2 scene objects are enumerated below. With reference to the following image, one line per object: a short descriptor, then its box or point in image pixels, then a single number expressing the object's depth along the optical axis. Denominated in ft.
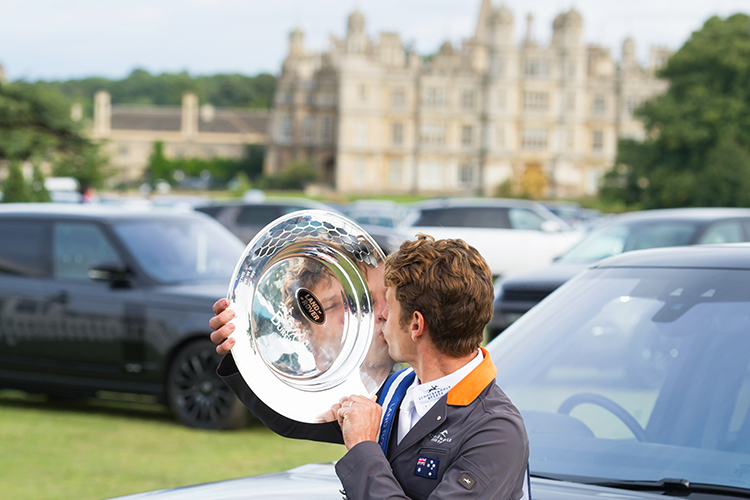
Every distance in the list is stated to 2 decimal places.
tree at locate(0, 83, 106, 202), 121.60
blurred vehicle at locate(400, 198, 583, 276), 73.26
